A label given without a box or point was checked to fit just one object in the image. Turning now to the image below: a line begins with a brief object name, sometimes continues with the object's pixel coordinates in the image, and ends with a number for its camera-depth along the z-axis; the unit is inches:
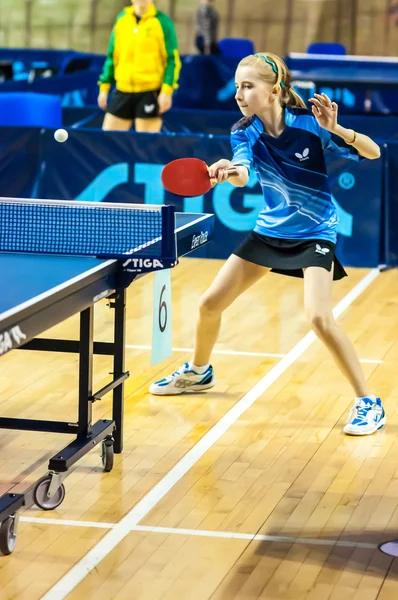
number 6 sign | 291.9
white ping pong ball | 523.0
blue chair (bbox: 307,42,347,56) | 976.1
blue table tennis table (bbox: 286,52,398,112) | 734.4
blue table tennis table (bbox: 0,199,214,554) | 210.9
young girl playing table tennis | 274.0
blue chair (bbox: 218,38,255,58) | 986.2
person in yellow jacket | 573.2
